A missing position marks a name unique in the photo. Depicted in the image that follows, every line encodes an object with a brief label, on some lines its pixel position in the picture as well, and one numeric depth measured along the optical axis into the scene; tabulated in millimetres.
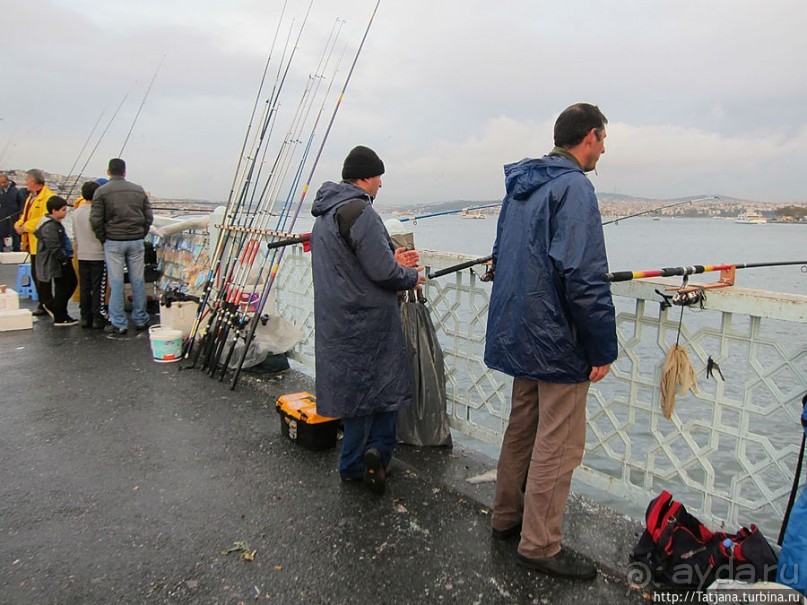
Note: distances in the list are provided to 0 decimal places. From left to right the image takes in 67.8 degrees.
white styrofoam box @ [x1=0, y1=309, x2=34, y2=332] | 7270
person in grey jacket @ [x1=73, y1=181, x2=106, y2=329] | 7007
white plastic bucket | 5914
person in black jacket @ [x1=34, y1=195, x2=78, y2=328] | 7289
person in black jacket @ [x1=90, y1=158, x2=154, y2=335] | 6730
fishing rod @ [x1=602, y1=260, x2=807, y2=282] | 2564
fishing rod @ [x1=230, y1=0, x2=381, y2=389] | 4836
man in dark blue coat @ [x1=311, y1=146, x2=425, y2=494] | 3129
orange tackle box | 3832
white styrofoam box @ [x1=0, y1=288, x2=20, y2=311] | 7469
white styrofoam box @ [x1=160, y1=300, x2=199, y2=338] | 6254
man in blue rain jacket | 2324
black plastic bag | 3693
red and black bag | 2377
